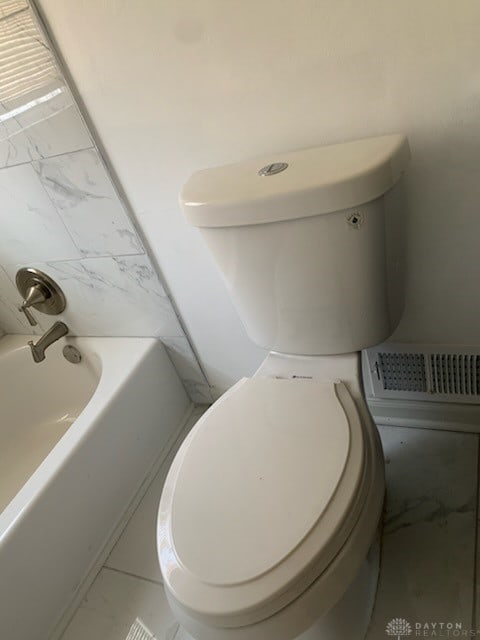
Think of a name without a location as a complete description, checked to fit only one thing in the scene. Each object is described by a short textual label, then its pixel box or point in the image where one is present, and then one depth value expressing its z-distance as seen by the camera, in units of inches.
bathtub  39.4
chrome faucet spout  52.9
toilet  25.7
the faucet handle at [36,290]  53.4
